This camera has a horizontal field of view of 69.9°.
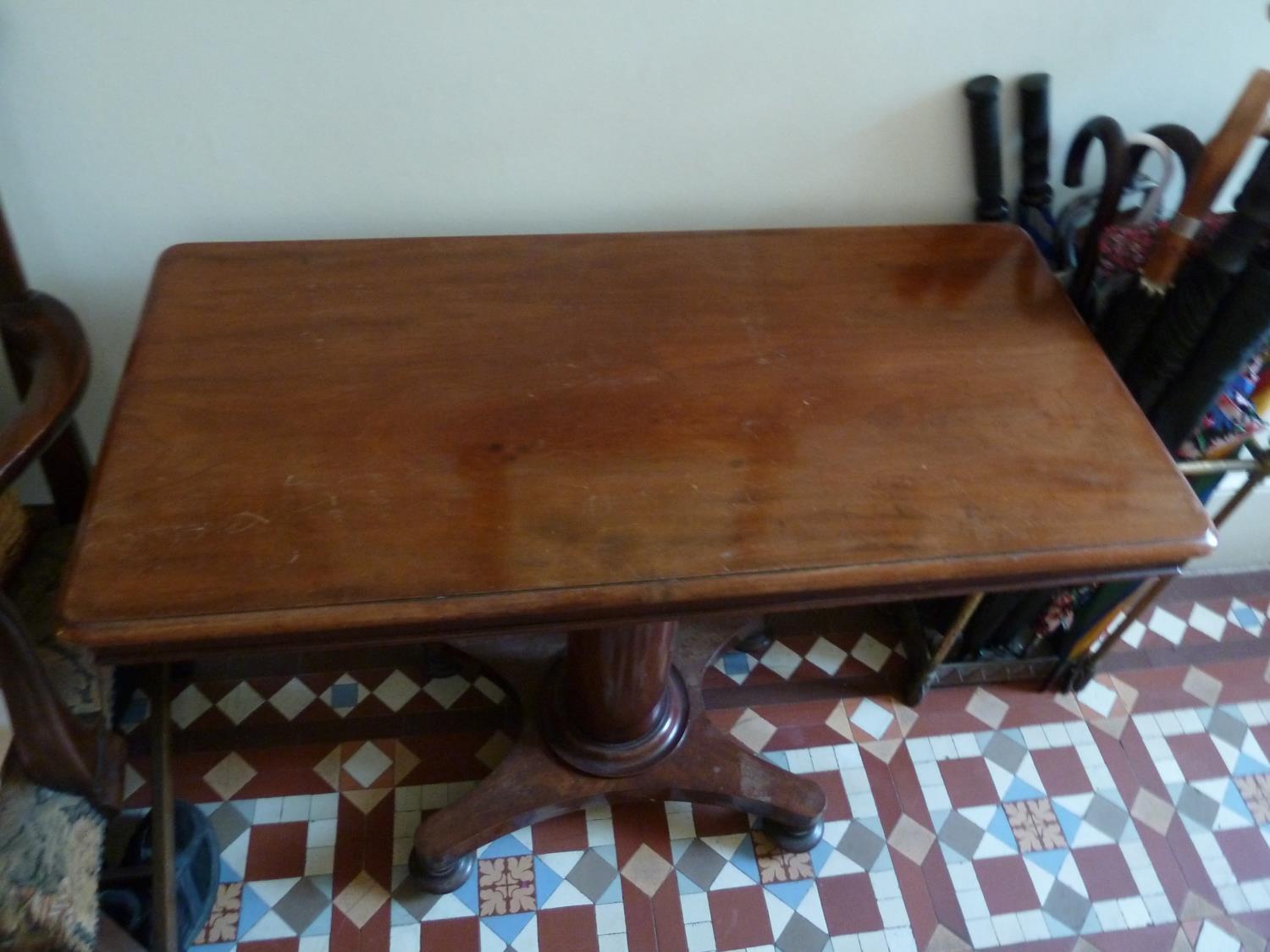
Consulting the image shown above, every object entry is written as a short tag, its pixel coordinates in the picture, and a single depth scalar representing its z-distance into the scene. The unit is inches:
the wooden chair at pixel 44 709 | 36.5
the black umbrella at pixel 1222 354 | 39.9
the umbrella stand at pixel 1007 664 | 58.6
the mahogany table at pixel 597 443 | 32.2
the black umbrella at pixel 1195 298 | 38.5
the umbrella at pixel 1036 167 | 47.9
